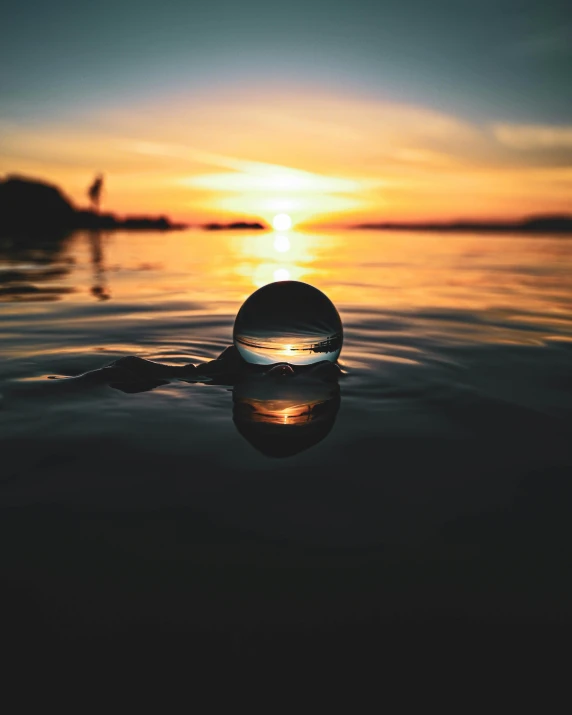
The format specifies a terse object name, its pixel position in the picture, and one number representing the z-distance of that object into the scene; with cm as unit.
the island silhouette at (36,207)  9003
